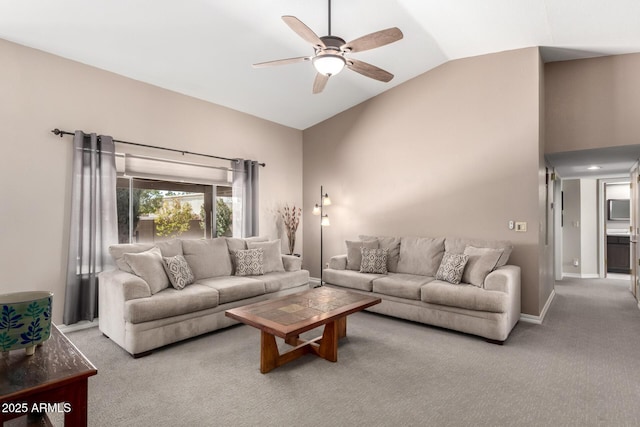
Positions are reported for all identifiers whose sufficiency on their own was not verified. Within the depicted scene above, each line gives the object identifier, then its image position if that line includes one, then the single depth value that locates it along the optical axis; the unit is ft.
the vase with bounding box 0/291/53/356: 3.84
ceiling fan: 8.34
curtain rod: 11.85
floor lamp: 19.21
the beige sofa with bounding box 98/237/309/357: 10.24
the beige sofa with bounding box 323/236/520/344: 11.30
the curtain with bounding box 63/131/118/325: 12.01
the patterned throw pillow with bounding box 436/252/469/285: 12.84
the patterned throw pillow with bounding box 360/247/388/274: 15.29
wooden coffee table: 8.77
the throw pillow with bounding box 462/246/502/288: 12.28
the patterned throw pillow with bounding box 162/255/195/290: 11.95
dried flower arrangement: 20.13
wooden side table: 3.39
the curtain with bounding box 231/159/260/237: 17.47
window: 13.94
